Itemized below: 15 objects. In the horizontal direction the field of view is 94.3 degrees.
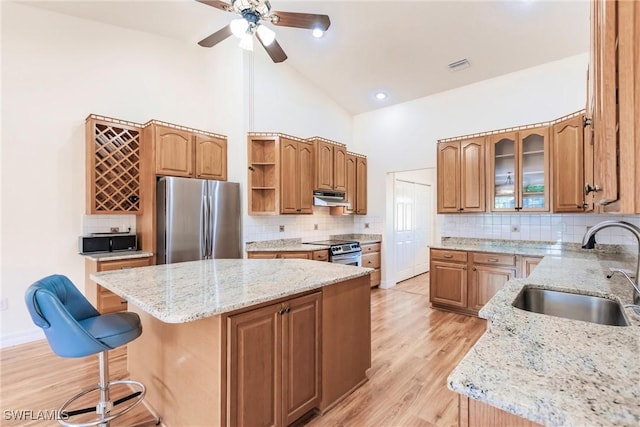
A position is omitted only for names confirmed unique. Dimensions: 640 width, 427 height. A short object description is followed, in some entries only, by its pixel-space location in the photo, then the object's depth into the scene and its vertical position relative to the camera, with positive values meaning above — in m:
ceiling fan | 2.30 +1.60
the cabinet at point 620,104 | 0.70 +0.28
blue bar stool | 1.47 -0.64
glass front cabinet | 3.55 +0.55
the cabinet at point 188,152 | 3.61 +0.82
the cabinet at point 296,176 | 4.22 +0.57
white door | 5.70 -0.25
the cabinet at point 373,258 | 5.10 -0.75
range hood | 4.67 +0.27
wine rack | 3.40 +0.59
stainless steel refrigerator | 3.52 -0.06
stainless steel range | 4.50 -0.58
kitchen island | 1.43 -0.72
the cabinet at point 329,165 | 4.63 +0.82
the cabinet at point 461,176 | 3.95 +0.54
